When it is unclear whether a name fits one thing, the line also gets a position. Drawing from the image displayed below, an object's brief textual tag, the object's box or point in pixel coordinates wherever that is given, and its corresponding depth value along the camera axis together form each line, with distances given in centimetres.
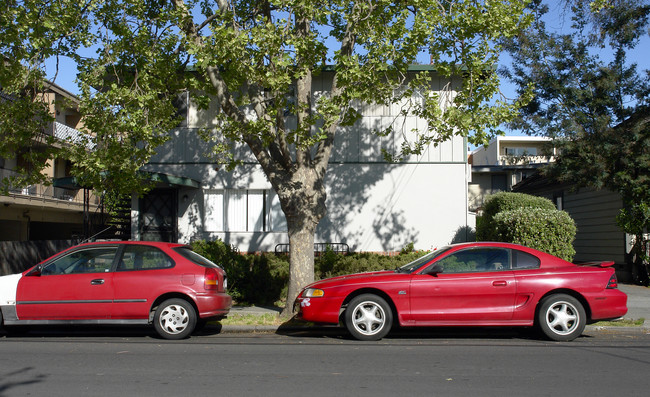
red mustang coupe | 845
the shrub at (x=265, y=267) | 1275
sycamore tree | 959
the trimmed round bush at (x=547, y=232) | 1301
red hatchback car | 879
